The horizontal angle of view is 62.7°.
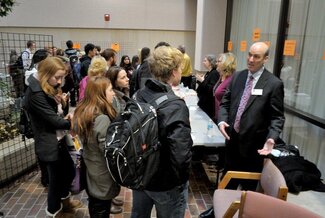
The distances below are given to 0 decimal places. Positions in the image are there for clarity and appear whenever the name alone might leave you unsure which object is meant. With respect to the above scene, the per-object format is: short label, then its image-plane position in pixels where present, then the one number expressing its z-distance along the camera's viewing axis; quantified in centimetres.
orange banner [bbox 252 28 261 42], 455
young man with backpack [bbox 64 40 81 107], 599
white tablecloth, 264
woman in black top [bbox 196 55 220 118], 356
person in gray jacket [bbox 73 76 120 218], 175
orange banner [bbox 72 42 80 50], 892
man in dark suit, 219
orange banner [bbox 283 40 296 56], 351
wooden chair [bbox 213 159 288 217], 173
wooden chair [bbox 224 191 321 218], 136
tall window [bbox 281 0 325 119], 304
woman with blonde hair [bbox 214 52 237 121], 316
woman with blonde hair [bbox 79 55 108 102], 286
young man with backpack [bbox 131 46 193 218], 143
